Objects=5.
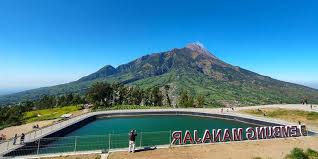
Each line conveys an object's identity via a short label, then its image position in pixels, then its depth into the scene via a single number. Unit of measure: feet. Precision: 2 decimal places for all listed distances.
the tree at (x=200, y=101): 202.55
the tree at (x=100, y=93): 211.73
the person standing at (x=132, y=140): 45.72
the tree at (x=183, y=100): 201.99
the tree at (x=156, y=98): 219.43
